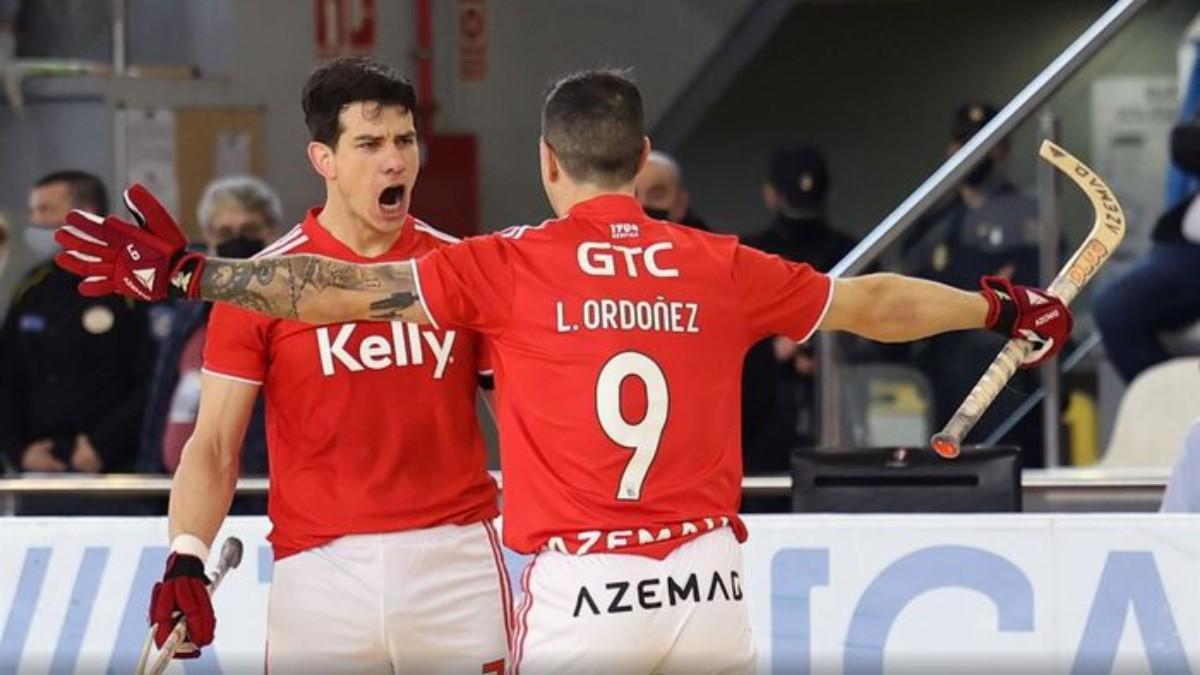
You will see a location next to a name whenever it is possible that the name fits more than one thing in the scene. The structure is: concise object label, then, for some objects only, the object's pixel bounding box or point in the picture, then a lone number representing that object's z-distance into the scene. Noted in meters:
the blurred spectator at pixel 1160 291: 20.70
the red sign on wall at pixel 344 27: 27.87
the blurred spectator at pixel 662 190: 19.61
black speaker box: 14.23
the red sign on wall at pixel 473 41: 28.58
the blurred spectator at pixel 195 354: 18.41
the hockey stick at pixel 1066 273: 11.26
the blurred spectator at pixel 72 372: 20.23
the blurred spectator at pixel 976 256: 20.56
